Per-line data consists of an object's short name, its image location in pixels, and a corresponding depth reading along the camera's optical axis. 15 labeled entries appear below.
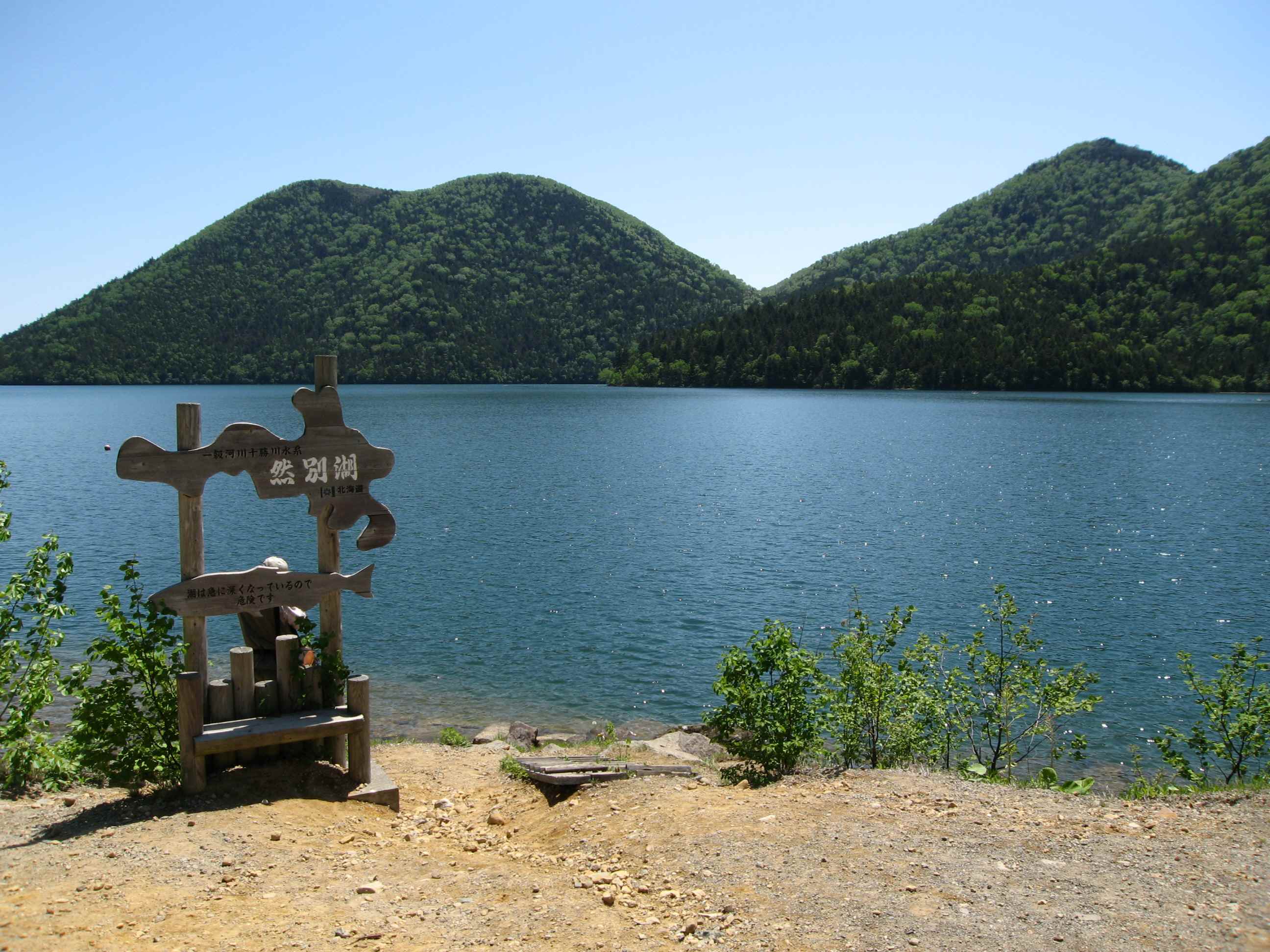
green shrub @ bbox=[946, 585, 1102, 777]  10.73
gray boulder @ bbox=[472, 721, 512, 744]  12.48
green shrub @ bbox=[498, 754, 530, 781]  9.45
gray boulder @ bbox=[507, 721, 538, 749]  12.31
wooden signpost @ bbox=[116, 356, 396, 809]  7.44
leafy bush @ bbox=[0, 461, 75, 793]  7.62
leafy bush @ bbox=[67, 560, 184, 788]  7.46
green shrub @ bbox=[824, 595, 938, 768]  10.30
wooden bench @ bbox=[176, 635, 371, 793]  7.39
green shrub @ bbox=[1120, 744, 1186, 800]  8.41
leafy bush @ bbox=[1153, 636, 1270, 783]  9.70
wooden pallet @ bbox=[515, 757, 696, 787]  8.57
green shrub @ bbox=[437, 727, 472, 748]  12.44
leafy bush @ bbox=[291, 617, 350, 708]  8.23
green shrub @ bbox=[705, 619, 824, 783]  8.94
